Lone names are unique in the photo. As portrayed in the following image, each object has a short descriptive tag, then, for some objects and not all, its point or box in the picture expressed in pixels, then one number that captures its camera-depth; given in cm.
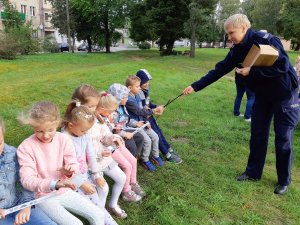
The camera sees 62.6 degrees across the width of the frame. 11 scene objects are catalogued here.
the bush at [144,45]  3245
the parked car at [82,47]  3279
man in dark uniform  271
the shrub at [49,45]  2352
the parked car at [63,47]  2809
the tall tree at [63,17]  2488
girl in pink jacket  184
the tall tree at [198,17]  1741
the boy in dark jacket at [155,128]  357
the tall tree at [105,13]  2344
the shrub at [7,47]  1467
